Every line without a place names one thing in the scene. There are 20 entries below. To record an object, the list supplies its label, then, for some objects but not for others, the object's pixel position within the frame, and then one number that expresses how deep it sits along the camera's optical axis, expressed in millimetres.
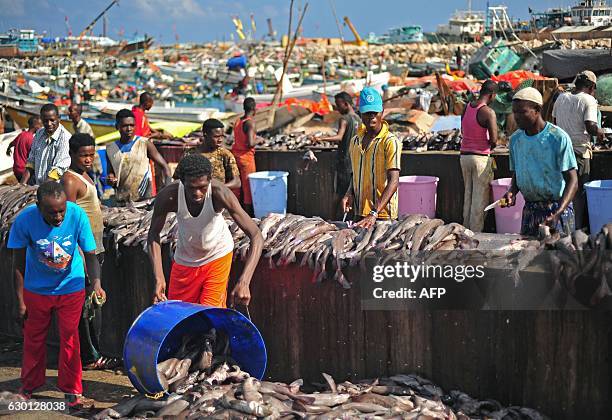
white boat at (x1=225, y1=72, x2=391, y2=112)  28467
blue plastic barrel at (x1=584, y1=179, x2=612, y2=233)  8812
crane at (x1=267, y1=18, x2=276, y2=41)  105062
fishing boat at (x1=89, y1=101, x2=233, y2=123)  23688
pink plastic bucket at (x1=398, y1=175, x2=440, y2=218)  10656
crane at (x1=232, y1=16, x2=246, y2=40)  107975
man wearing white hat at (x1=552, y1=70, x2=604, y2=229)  9469
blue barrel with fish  5234
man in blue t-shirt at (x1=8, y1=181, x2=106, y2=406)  5836
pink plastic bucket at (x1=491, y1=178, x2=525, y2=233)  9859
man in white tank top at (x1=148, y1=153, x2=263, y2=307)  5613
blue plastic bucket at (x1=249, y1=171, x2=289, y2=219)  11625
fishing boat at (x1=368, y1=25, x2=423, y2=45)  120719
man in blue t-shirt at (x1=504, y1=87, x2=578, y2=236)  6395
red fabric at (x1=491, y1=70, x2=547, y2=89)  16784
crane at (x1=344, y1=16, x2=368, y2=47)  88762
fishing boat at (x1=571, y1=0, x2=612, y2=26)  52656
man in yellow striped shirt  6945
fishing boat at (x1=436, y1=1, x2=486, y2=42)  106175
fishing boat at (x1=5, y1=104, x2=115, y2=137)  20531
